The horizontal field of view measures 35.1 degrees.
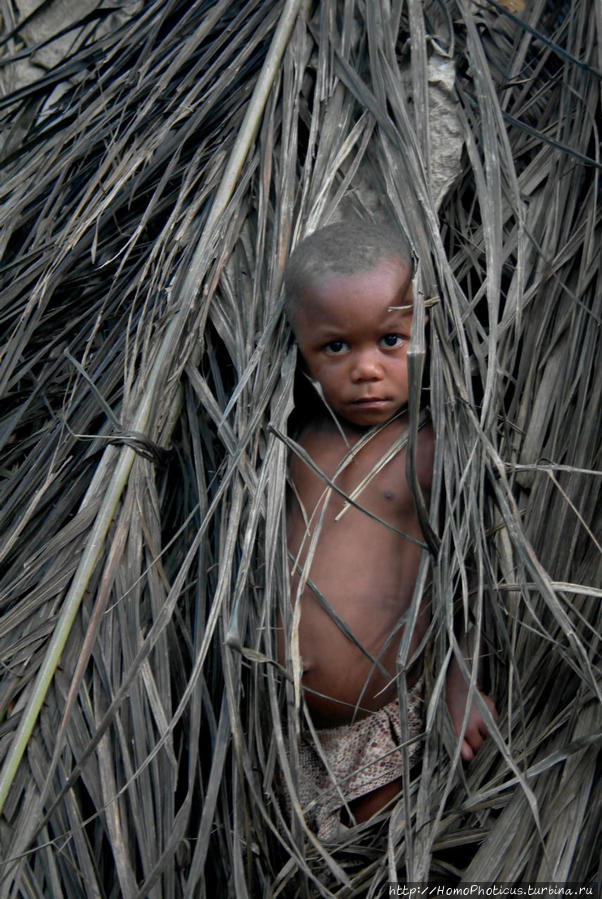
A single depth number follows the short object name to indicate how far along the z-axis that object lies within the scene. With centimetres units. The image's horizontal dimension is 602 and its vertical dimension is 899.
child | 153
